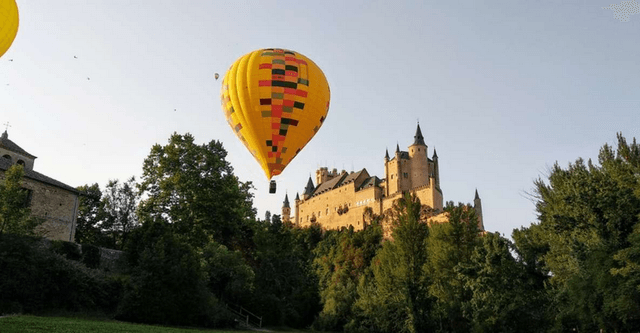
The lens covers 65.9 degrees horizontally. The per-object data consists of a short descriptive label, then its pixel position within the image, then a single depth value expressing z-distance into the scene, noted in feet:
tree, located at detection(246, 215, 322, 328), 124.16
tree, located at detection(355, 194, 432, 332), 106.42
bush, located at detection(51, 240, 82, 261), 90.43
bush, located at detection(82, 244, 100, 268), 94.79
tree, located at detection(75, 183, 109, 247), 142.51
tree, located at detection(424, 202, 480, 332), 103.40
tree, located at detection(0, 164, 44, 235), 88.12
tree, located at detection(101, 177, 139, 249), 139.16
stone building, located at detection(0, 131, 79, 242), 110.11
